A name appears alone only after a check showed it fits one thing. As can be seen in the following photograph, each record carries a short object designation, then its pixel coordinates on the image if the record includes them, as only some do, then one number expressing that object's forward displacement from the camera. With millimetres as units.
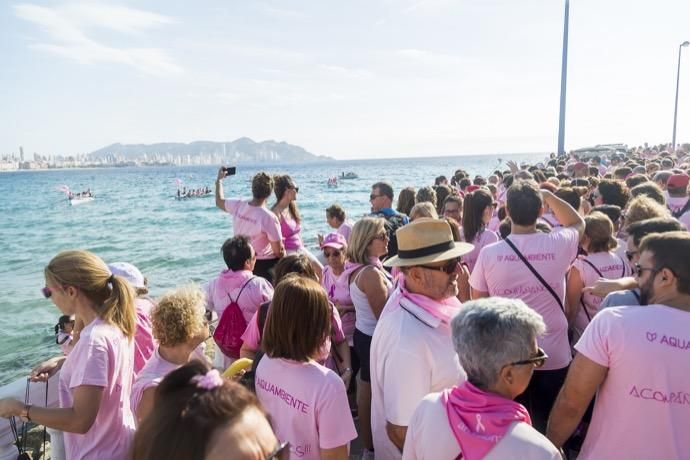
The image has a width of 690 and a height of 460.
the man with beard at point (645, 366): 2037
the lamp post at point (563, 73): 20492
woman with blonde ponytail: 2365
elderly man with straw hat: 2279
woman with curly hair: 2682
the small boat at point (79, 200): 45062
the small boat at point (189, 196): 46266
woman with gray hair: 1692
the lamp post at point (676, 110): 31469
